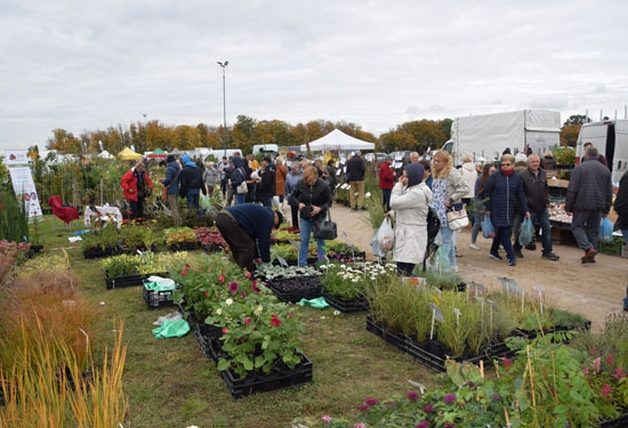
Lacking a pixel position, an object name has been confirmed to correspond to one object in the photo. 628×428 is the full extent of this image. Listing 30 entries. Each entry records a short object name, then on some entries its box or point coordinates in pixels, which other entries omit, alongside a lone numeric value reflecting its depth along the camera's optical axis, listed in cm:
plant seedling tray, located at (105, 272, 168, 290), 702
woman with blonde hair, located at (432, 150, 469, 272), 691
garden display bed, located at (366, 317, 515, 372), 415
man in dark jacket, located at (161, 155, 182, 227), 1163
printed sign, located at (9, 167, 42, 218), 1250
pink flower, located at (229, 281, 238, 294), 432
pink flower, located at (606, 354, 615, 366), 320
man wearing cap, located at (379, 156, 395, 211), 1393
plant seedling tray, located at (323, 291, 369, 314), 572
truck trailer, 1998
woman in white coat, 583
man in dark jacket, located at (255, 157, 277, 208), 1223
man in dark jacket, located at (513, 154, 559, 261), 836
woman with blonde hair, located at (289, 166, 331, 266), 711
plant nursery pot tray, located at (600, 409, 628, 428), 281
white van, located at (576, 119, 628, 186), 1434
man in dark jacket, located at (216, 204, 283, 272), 558
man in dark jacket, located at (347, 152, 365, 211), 1575
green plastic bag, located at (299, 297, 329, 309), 594
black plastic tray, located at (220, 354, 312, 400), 377
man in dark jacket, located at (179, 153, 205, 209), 1189
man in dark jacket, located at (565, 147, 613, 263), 759
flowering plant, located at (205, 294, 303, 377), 377
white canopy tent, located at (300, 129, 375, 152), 2633
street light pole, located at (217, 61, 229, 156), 4302
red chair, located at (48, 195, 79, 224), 1144
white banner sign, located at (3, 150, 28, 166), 1264
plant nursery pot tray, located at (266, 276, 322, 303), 611
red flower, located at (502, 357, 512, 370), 293
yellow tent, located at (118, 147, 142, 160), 2718
